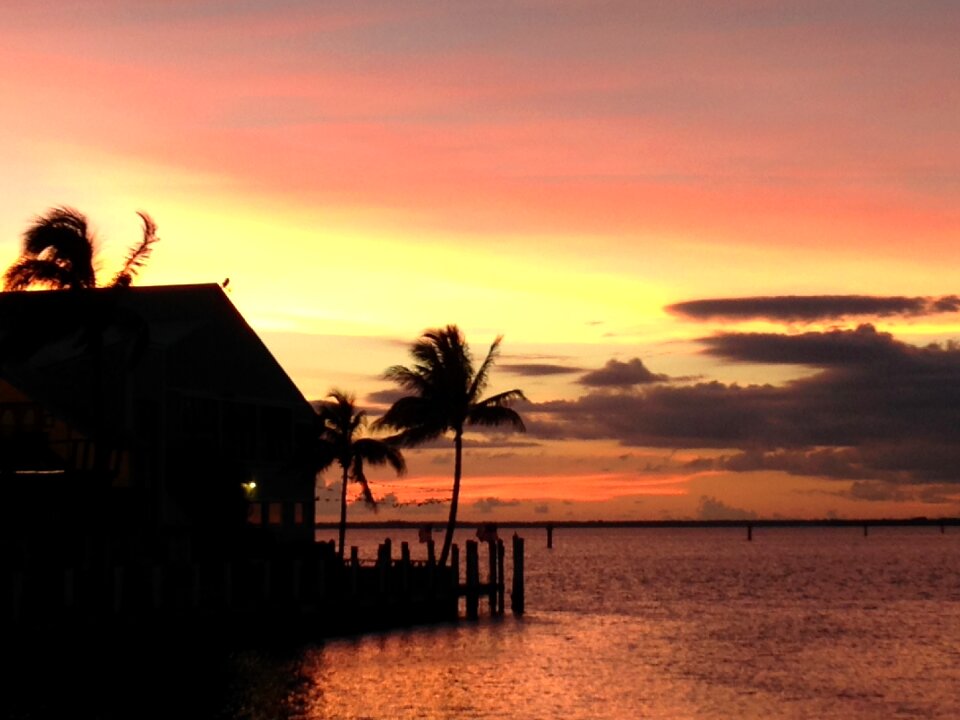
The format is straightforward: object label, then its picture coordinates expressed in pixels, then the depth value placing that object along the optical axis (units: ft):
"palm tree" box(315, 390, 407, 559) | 234.38
